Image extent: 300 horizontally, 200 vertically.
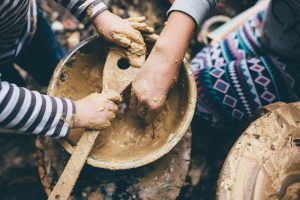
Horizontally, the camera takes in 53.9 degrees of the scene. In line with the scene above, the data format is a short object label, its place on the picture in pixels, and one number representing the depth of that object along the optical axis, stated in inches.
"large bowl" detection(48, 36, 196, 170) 37.2
